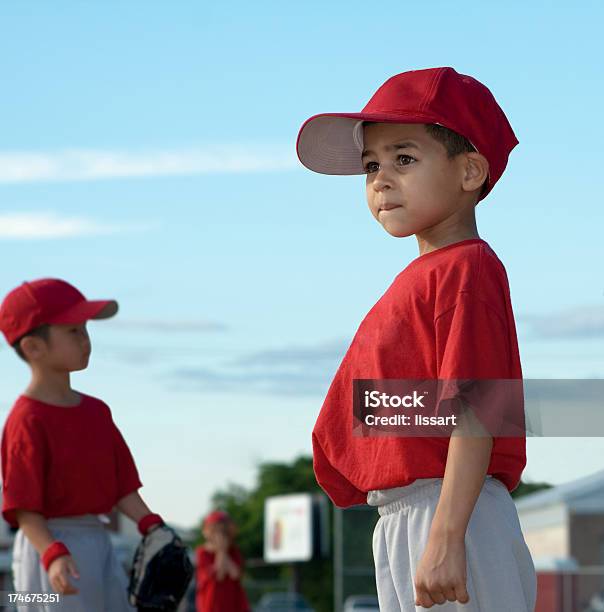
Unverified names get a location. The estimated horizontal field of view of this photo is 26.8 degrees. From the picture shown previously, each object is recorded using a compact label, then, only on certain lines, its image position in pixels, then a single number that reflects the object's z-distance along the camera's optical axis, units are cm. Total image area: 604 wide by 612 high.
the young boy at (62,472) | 483
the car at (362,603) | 2519
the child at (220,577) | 1227
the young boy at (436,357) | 282
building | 3400
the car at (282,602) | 4238
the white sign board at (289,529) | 5572
